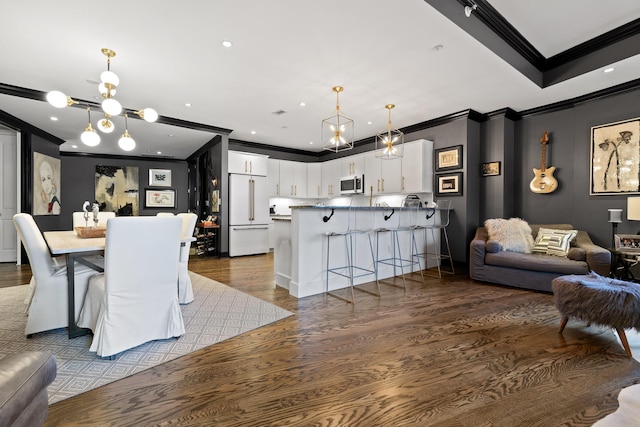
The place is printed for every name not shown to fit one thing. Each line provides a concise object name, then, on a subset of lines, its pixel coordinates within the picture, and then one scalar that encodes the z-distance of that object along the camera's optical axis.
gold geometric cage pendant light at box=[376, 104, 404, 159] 5.55
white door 5.20
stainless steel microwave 6.39
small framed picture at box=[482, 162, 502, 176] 4.69
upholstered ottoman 2.00
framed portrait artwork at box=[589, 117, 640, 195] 3.64
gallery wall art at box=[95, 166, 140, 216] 8.21
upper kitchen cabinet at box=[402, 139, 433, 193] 5.19
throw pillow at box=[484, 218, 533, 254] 3.97
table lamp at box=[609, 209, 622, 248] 3.58
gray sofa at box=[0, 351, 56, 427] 0.79
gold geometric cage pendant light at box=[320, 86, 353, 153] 3.84
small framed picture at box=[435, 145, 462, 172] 4.85
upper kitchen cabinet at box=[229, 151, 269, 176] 6.02
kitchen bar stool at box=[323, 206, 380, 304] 3.49
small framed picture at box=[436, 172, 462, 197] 4.86
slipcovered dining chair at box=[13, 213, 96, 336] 2.19
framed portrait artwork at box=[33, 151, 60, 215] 5.50
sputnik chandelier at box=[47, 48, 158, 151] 2.67
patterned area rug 1.72
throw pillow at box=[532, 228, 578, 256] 3.80
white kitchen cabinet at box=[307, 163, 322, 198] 7.55
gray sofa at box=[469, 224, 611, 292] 3.29
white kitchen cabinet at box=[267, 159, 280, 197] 7.00
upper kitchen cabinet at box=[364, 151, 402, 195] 5.63
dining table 2.07
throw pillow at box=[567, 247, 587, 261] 3.39
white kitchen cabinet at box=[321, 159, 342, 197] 7.09
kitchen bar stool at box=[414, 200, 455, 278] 4.83
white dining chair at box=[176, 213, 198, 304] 2.99
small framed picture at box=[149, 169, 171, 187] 8.72
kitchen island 3.30
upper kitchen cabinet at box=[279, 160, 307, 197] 7.21
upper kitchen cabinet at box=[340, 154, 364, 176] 6.46
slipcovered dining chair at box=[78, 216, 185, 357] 1.90
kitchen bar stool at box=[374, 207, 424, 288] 4.12
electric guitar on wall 4.39
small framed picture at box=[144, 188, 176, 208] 8.73
